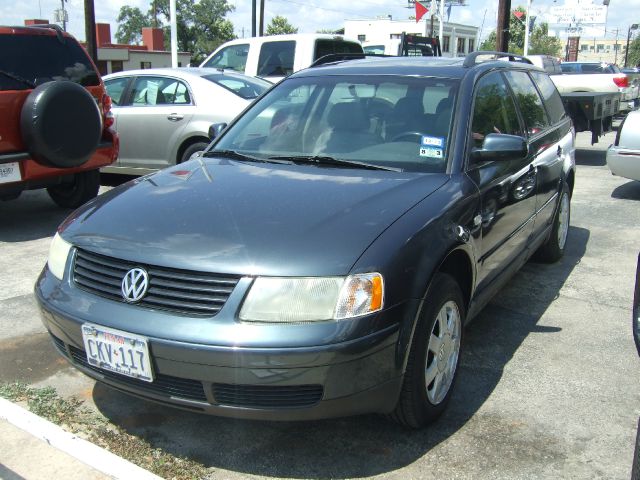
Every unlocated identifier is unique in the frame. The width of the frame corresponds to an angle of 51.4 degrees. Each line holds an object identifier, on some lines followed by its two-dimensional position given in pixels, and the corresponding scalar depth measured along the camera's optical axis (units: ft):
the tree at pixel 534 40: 229.86
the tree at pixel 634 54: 265.34
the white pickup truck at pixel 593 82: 52.37
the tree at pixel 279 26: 242.11
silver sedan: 25.46
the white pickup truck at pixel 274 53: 34.47
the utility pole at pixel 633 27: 224.12
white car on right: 26.43
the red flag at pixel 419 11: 79.35
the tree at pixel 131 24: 279.69
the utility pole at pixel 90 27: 54.13
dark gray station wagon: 7.97
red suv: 19.30
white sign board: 204.03
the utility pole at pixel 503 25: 56.29
